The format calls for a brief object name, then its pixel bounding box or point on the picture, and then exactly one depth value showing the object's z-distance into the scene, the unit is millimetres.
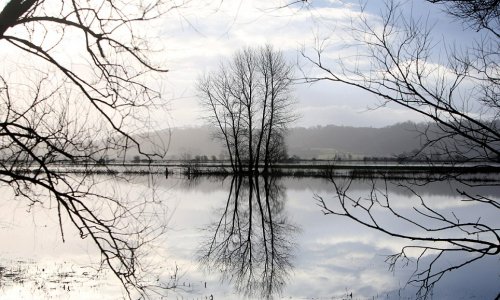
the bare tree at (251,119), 49812
